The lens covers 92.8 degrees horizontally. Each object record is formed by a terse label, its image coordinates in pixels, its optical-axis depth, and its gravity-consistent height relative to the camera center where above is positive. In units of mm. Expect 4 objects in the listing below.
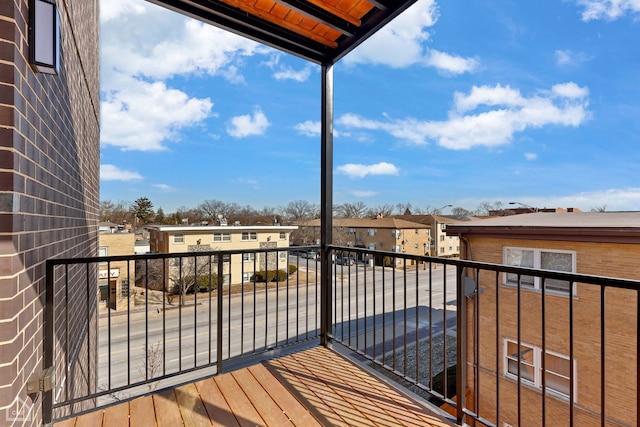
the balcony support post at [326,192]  2623 +198
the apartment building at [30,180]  1005 +152
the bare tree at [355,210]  25766 +427
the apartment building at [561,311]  5215 -1857
